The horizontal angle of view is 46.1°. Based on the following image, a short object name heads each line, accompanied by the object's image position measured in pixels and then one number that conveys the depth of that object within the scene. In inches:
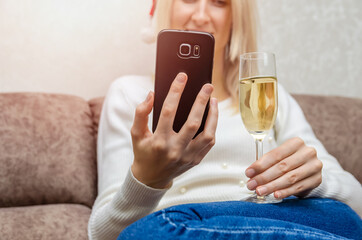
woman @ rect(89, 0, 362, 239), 31.1
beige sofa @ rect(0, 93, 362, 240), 47.9
